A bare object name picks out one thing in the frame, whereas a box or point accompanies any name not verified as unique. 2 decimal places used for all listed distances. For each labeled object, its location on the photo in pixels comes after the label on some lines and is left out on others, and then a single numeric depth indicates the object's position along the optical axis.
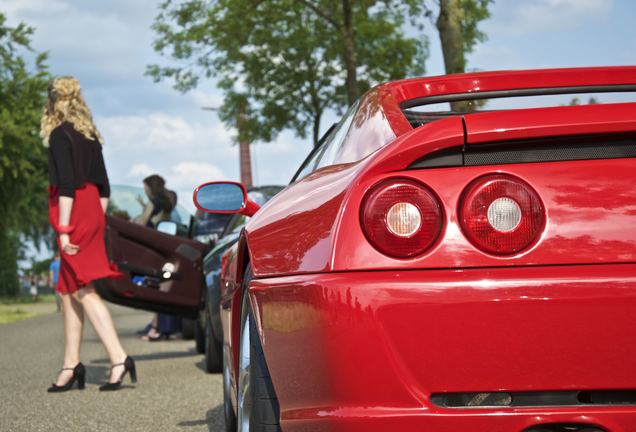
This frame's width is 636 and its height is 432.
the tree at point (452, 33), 13.62
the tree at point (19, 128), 27.61
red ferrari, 2.32
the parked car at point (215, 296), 7.05
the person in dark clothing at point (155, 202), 11.10
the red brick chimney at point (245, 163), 29.39
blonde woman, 6.82
